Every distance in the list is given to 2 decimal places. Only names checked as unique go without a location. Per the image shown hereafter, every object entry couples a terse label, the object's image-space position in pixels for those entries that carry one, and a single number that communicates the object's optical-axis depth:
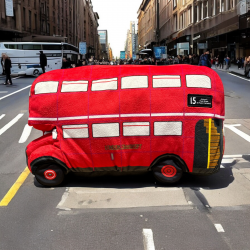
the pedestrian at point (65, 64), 19.19
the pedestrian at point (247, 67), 25.50
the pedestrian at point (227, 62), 35.14
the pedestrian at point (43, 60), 26.33
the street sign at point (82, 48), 65.53
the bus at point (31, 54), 34.36
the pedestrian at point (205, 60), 17.23
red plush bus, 5.15
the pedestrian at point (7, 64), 21.62
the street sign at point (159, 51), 56.36
